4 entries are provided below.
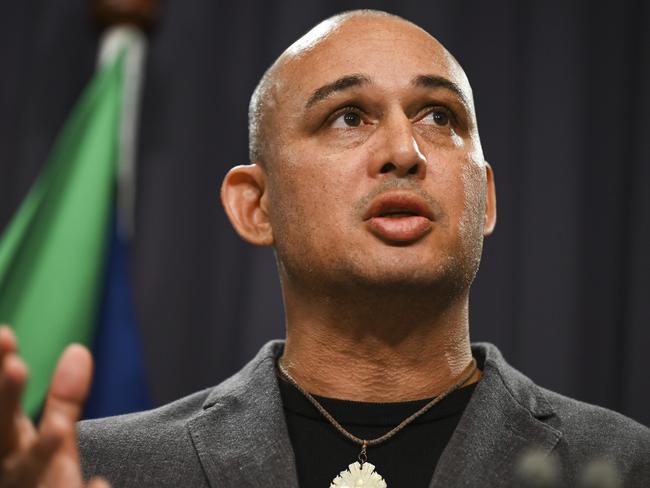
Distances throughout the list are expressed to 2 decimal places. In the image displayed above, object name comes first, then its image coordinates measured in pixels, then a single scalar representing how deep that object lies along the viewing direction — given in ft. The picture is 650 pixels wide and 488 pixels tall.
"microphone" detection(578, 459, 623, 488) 3.27
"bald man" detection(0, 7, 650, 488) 4.79
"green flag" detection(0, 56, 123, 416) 5.83
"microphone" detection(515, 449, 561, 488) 3.44
